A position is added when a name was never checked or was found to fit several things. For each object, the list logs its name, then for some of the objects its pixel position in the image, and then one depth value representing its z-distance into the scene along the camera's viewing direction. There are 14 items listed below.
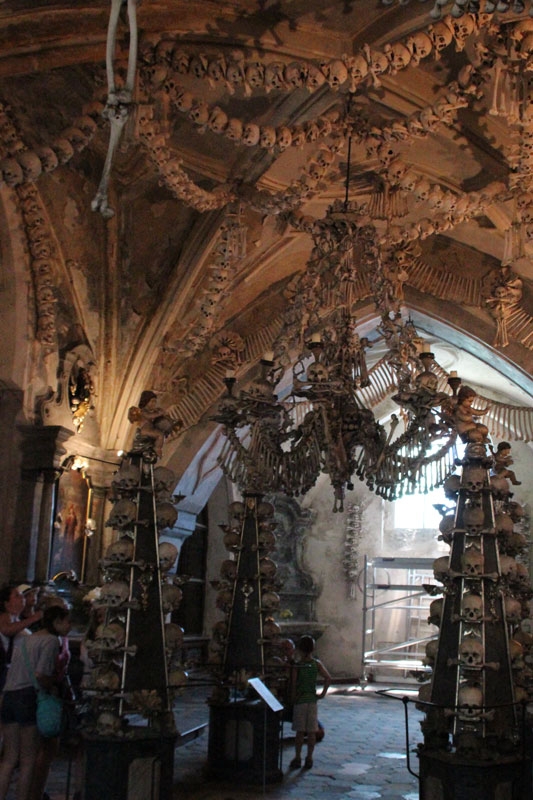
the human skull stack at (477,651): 4.55
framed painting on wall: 8.00
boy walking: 6.39
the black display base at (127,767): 4.48
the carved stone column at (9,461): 7.45
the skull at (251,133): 5.08
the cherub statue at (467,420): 5.27
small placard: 4.97
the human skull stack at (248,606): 6.03
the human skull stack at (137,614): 4.63
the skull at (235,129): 5.07
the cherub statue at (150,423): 5.20
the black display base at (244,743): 5.80
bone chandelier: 5.53
